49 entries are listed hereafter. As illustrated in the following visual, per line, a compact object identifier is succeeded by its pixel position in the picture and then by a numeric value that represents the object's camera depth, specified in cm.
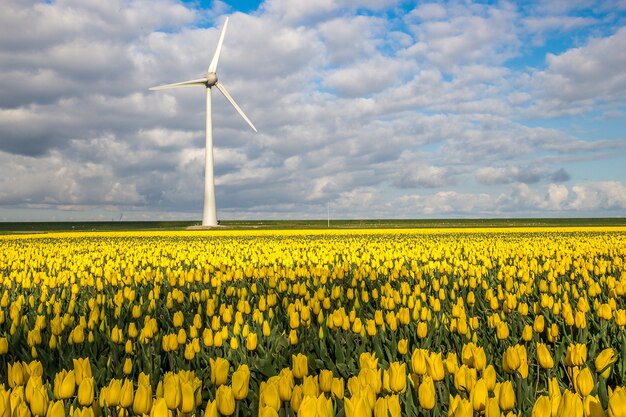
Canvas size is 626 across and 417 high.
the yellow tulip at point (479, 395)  292
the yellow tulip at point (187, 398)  292
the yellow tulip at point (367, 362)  355
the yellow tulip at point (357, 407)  245
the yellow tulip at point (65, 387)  323
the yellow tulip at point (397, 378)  321
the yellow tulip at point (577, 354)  396
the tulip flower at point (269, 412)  243
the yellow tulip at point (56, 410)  266
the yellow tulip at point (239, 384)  318
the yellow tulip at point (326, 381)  341
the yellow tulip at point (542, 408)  252
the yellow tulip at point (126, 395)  297
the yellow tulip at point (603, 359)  386
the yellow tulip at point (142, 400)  282
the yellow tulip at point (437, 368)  346
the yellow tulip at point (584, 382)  311
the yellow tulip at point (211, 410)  257
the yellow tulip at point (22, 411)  273
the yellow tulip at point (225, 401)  282
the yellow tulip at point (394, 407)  261
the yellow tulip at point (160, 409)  254
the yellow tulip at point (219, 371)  356
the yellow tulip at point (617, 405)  256
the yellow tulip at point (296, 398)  290
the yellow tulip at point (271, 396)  274
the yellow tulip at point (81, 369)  349
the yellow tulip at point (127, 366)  395
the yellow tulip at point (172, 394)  291
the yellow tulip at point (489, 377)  319
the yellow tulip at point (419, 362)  358
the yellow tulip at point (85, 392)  302
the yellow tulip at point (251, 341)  486
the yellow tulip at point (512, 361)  375
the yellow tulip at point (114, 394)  310
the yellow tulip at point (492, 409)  266
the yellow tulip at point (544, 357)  390
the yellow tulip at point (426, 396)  298
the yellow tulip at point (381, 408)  260
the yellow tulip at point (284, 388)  309
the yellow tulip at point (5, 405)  270
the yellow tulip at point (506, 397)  290
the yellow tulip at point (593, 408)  271
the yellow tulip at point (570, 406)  255
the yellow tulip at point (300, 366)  359
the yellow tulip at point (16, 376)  358
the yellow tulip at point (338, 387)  316
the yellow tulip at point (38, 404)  284
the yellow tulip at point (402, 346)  460
